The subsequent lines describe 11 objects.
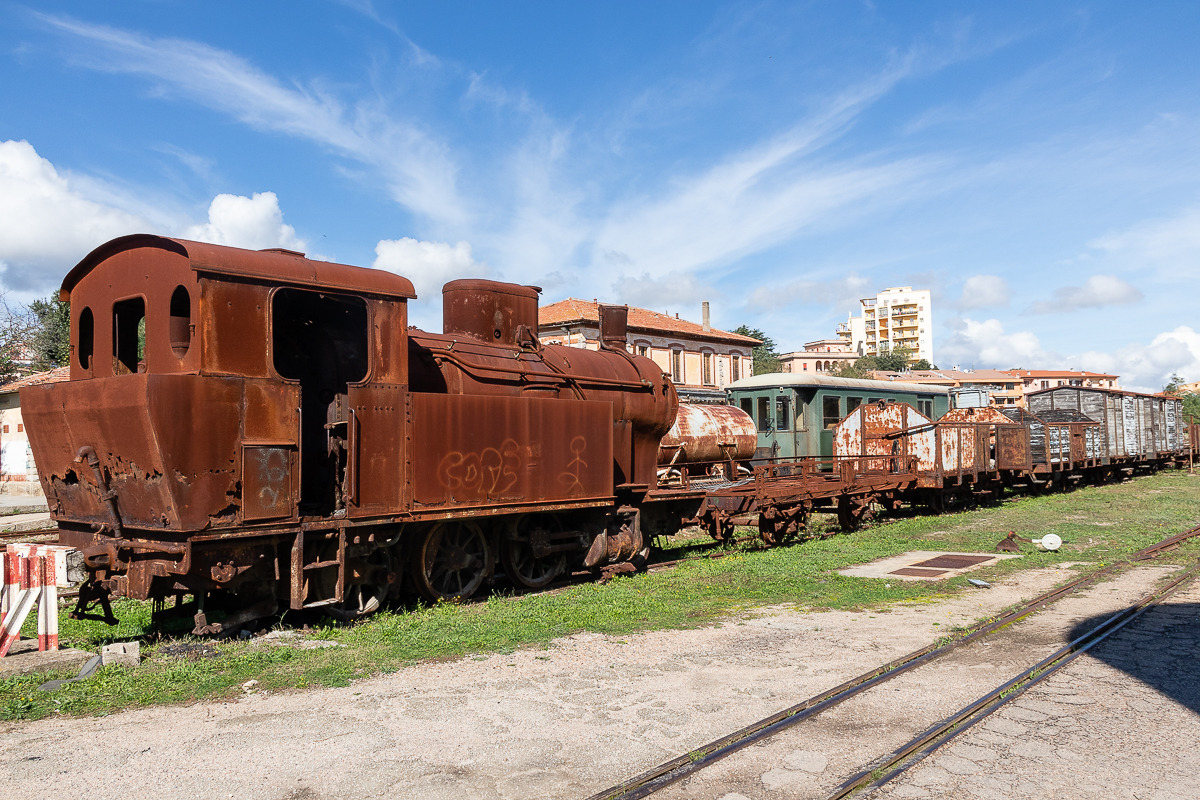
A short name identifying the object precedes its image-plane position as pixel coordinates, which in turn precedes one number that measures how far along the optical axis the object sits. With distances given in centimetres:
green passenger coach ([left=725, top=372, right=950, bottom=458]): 2189
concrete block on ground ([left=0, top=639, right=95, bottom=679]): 625
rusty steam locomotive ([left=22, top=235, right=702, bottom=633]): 641
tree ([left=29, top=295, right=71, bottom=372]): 3403
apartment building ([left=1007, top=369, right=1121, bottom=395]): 10562
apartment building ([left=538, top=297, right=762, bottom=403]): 3881
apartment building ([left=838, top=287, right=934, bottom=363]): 14012
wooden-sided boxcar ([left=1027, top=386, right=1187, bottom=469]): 2583
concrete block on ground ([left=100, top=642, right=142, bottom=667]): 621
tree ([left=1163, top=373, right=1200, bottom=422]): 5536
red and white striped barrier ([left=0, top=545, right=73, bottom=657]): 663
